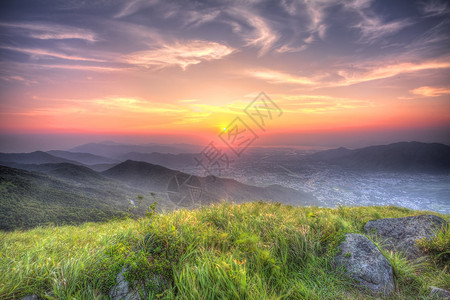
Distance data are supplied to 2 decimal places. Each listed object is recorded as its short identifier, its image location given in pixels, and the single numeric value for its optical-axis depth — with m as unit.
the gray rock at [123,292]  3.04
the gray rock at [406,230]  5.20
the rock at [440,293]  3.18
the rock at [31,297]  2.95
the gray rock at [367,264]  3.64
